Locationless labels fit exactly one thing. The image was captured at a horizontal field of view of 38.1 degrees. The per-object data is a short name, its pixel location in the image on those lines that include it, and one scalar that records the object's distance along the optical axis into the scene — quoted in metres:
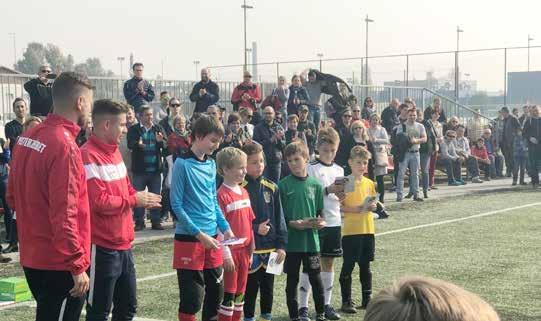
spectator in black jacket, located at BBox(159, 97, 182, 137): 13.77
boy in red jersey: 6.00
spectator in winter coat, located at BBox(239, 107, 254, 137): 14.56
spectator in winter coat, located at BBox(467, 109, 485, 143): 24.79
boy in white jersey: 7.03
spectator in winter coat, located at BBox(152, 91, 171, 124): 15.42
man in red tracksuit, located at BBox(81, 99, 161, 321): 4.95
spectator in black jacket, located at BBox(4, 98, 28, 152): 11.29
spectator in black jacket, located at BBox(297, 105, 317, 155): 16.42
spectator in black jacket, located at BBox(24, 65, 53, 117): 12.73
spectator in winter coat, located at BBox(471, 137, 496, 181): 23.72
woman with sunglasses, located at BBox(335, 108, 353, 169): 15.08
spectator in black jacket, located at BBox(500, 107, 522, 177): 23.16
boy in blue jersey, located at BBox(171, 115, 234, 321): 5.66
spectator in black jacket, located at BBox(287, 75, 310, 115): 18.17
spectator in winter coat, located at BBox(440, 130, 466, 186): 21.89
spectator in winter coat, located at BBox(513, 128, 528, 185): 21.38
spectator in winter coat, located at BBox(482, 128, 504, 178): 24.50
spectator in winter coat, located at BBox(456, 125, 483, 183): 22.72
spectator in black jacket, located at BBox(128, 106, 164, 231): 13.00
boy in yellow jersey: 7.44
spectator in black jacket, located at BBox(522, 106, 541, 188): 20.94
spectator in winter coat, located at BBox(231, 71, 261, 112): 17.31
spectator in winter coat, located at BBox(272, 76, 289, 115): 17.96
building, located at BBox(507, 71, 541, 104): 36.69
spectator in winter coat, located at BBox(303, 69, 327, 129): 18.95
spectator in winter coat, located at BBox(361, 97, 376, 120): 20.62
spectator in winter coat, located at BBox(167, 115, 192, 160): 13.19
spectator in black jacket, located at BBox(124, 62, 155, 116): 15.02
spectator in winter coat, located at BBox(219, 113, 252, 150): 13.51
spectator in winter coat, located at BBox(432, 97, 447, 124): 20.71
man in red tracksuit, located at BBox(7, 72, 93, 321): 4.32
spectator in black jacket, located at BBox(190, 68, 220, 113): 16.56
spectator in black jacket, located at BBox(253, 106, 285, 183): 14.48
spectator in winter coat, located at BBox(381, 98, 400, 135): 20.20
